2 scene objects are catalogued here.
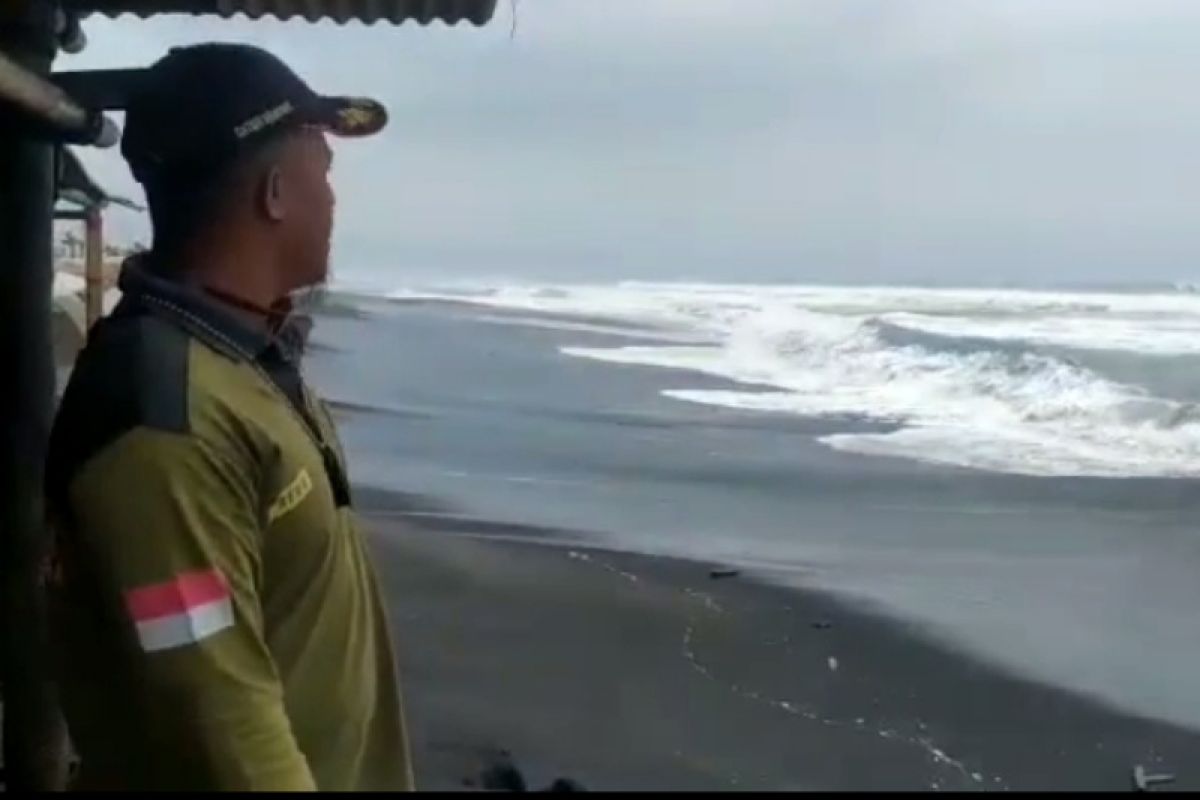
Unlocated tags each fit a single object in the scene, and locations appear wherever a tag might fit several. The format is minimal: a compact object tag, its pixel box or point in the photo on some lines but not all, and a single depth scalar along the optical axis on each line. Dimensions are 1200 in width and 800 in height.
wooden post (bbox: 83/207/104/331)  5.67
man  1.69
